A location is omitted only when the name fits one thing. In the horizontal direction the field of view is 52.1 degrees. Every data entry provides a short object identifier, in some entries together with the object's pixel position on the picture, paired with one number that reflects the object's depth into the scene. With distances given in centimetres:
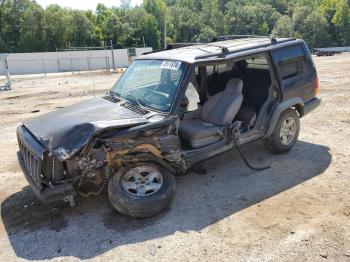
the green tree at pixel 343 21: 8538
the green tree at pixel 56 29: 6406
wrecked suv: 409
